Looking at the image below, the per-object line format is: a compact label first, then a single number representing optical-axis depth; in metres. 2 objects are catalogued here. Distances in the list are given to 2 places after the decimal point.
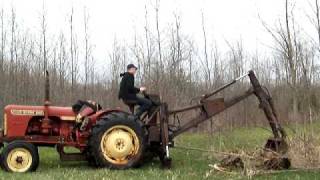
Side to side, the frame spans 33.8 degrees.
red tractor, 11.38
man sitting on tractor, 12.12
